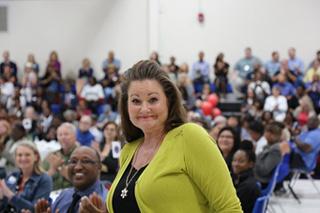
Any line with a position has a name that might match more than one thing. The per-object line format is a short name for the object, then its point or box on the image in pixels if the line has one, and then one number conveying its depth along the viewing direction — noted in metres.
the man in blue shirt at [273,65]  14.18
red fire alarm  15.58
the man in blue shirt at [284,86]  13.05
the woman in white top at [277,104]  11.92
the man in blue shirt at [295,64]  14.03
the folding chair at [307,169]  7.68
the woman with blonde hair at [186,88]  13.27
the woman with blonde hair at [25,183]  3.87
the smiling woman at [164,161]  1.68
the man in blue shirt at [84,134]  7.53
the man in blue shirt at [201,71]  14.41
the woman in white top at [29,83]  14.58
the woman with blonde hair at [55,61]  15.55
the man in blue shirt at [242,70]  14.28
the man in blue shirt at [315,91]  12.47
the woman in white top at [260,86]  12.69
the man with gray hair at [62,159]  5.03
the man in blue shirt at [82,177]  3.15
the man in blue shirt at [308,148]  7.62
